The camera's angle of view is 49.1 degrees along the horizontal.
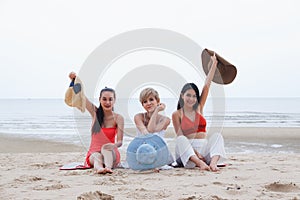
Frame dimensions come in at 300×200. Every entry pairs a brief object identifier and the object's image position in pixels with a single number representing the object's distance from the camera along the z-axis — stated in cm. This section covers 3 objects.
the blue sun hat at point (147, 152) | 367
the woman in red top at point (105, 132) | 409
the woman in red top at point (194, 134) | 405
